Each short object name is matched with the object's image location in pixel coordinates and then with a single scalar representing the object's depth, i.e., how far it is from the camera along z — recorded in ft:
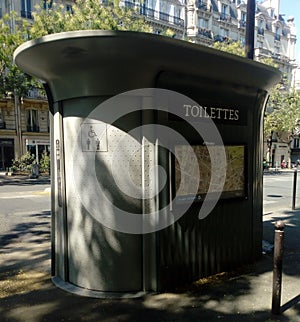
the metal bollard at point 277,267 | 9.56
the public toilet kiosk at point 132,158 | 10.27
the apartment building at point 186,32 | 82.48
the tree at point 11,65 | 41.50
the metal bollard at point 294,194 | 28.04
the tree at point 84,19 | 42.04
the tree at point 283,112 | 104.42
